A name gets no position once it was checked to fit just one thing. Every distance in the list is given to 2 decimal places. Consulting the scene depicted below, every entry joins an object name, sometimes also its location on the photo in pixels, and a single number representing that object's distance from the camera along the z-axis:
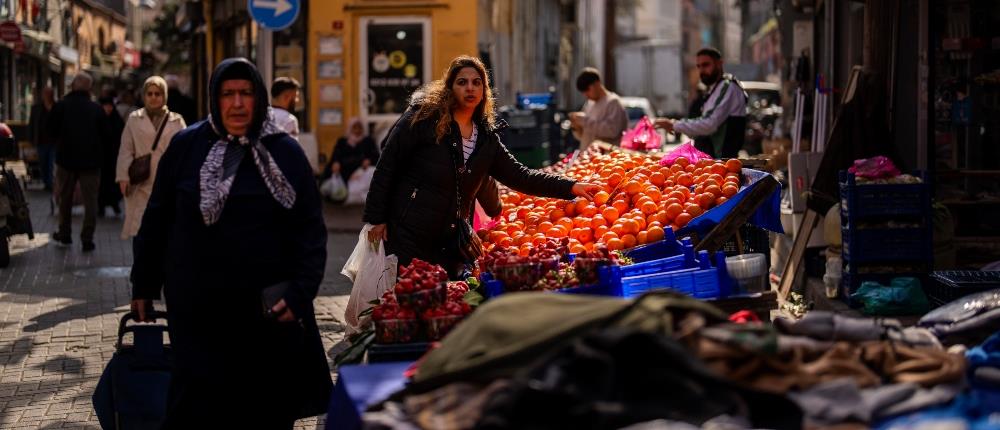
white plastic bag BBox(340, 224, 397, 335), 7.54
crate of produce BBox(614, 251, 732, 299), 5.83
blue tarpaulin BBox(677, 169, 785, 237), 7.28
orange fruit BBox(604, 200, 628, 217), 7.75
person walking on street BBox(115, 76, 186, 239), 11.86
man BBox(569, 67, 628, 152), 14.66
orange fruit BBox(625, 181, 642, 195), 8.07
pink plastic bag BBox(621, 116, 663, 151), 12.38
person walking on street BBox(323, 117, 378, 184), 19.88
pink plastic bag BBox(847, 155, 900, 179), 9.07
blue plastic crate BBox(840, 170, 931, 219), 8.81
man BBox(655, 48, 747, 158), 11.84
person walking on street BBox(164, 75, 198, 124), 18.50
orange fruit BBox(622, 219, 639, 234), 7.29
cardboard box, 11.44
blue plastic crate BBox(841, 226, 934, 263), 8.86
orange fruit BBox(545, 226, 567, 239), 7.54
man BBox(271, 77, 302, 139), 11.67
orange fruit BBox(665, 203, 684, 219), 7.40
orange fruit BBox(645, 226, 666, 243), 7.18
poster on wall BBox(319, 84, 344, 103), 21.30
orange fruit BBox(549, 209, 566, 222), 7.95
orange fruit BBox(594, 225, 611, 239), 7.45
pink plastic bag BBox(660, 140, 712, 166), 8.69
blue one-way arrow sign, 15.66
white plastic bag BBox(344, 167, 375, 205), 19.78
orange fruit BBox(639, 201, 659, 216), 7.59
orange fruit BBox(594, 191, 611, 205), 7.95
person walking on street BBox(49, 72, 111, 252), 15.09
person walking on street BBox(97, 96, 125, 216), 18.39
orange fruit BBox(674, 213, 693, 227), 7.35
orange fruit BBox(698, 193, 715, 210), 7.45
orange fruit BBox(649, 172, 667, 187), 8.23
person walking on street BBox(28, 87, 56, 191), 23.00
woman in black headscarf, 5.14
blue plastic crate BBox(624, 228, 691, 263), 6.97
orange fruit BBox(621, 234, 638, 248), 7.17
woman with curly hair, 7.43
